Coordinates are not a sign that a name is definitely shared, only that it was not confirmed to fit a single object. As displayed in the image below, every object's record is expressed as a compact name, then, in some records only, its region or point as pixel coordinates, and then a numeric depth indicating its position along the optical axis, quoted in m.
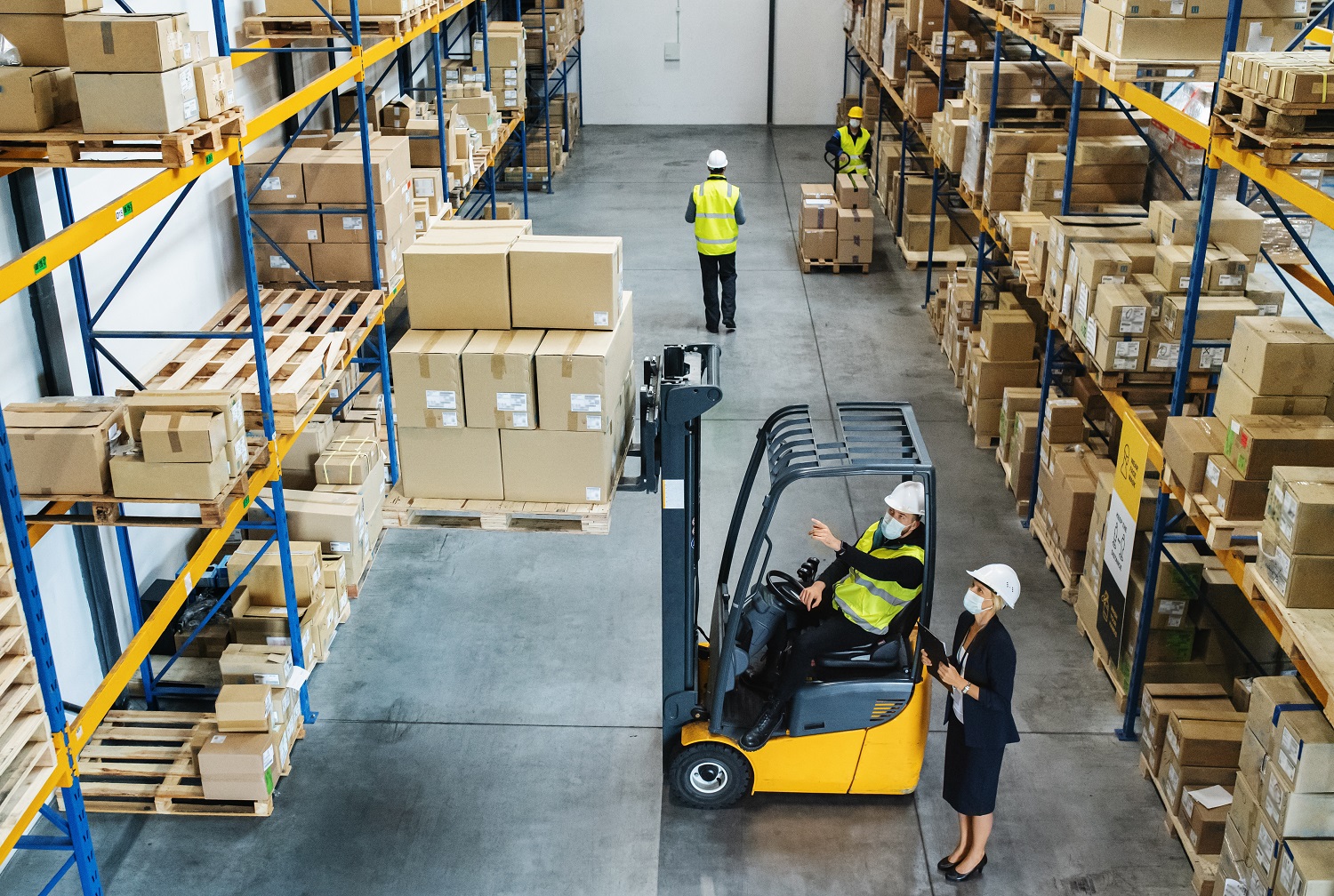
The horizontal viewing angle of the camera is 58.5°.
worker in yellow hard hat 15.96
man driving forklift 5.73
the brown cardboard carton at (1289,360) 5.42
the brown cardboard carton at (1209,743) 5.99
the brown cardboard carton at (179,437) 5.30
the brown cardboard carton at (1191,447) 5.75
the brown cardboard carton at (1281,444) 5.27
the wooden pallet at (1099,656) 7.22
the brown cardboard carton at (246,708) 6.32
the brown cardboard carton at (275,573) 7.33
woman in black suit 5.62
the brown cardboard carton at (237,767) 6.21
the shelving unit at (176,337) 4.32
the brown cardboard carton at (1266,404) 5.52
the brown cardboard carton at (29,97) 4.81
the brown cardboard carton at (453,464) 5.86
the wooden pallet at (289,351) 6.84
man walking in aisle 12.66
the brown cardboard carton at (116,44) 4.87
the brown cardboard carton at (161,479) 5.31
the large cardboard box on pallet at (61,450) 5.14
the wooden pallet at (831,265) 15.34
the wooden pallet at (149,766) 6.33
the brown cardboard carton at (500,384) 5.70
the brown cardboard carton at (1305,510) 4.64
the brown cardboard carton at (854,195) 15.20
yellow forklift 5.69
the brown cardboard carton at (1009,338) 10.47
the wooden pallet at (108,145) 4.92
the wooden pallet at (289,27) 8.84
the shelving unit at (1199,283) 4.67
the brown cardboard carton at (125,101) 4.91
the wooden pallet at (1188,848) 5.76
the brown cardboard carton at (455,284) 5.87
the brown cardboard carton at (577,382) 5.67
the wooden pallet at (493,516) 5.81
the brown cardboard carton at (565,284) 5.87
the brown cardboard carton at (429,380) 5.68
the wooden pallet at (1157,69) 7.00
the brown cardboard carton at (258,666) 6.70
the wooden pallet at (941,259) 14.80
